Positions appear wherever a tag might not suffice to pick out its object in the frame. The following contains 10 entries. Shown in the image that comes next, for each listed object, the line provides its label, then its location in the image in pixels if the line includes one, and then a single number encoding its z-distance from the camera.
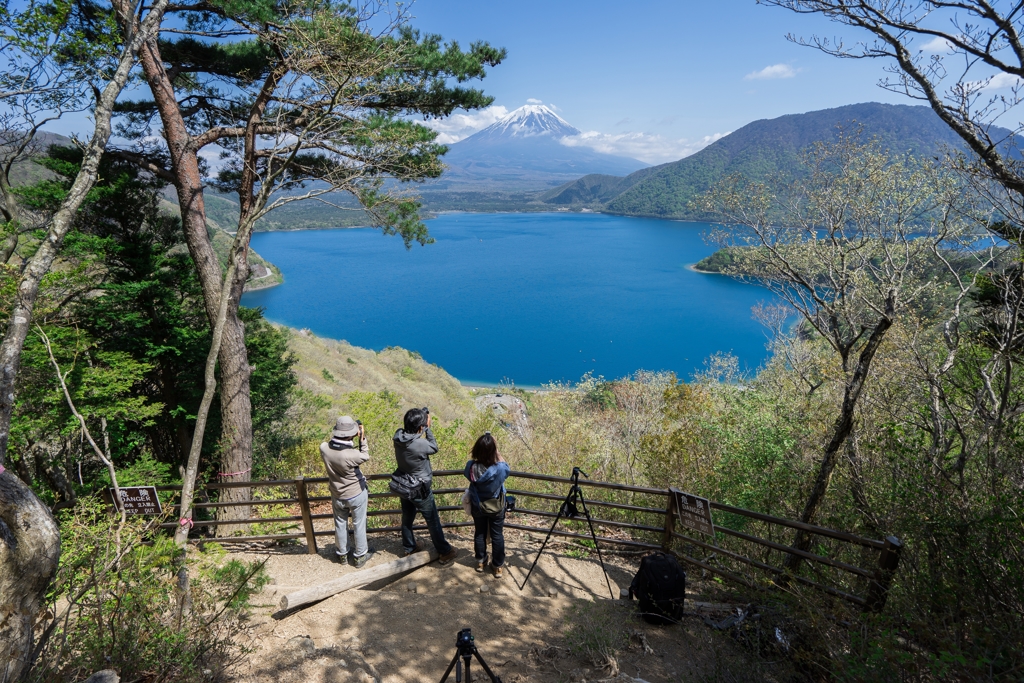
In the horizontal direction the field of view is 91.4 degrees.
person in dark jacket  4.32
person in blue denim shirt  4.27
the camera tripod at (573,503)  4.49
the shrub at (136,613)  2.78
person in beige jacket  4.37
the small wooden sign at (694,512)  4.00
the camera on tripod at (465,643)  2.63
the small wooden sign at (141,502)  3.92
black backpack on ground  3.95
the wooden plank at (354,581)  4.02
